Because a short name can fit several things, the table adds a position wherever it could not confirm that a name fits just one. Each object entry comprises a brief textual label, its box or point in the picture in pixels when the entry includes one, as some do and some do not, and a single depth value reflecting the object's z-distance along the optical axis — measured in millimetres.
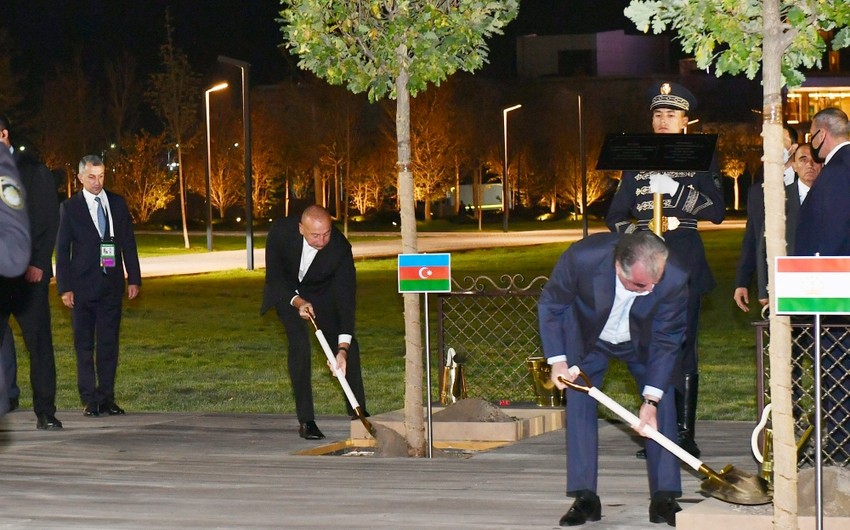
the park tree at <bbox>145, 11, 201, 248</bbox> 59938
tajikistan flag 6086
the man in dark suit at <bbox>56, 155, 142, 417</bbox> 11914
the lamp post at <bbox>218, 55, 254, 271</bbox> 37625
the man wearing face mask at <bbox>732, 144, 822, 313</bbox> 9648
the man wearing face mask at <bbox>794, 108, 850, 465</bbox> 8492
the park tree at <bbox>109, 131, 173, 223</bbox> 63719
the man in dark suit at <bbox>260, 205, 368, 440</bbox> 10516
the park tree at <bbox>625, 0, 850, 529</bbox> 6094
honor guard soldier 9195
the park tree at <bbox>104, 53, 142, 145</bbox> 80062
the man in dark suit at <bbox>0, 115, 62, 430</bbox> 11094
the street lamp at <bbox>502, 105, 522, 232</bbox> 66438
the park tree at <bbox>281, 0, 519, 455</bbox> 9578
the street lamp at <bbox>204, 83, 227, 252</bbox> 46094
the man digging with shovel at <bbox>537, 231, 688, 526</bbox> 7008
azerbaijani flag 9258
